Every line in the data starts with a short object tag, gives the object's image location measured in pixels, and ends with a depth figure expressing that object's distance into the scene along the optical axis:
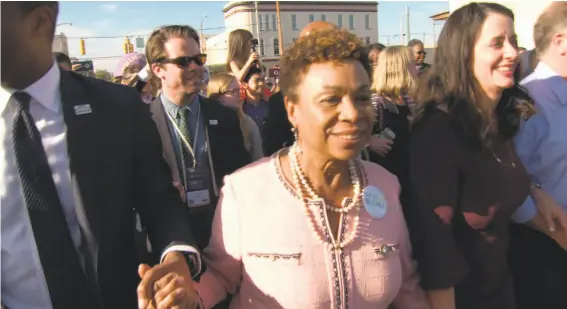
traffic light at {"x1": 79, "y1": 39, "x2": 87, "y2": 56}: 29.42
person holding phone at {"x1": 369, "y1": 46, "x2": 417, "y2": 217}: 3.60
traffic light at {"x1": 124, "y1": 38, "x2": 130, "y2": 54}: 25.38
